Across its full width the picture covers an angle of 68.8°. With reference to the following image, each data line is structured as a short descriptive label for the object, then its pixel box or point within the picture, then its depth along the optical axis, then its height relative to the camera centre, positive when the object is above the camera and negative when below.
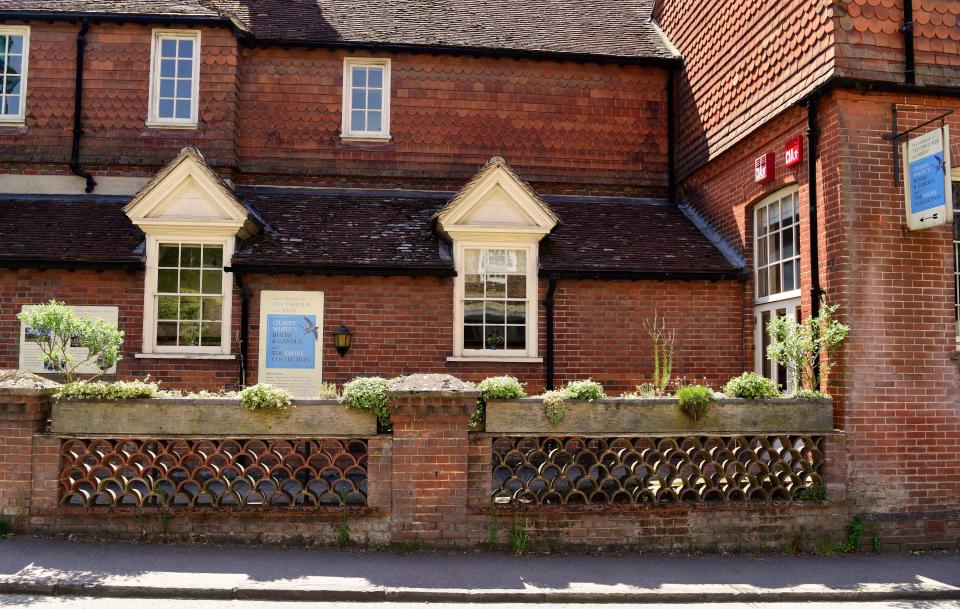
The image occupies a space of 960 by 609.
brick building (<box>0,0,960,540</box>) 7.99 +2.78
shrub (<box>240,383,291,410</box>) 6.89 -0.29
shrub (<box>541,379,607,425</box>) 7.09 -0.26
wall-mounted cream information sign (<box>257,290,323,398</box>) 10.36 +0.35
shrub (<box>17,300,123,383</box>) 6.94 +0.36
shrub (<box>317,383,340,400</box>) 7.49 -0.26
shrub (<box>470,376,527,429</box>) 7.10 -0.23
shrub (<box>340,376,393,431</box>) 6.95 -0.30
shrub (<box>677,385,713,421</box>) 7.22 -0.30
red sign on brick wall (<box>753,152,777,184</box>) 9.36 +2.73
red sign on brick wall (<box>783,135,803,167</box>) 8.62 +2.73
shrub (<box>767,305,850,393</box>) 7.78 +0.31
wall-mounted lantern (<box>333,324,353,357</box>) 10.23 +0.44
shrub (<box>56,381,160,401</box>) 6.96 -0.23
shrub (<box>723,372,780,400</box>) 7.49 -0.18
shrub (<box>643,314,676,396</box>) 10.74 +0.52
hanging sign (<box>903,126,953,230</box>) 7.38 +2.08
